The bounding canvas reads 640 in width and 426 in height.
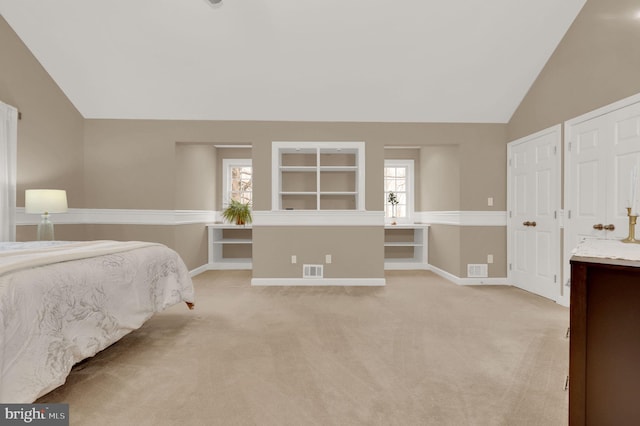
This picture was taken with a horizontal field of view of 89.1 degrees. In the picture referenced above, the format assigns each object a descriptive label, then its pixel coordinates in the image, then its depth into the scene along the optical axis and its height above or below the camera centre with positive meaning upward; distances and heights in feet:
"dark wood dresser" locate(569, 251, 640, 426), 3.82 -1.61
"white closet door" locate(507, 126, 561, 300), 12.76 -0.16
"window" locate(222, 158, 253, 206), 21.72 +1.95
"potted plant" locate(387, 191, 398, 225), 20.84 +0.53
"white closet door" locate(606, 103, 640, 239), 9.40 +1.48
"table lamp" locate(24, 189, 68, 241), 11.56 +0.15
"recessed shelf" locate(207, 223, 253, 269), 19.94 -2.42
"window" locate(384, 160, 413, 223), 21.07 +1.38
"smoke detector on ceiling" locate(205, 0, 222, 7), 10.26 +6.60
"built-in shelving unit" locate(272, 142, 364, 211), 17.74 +1.56
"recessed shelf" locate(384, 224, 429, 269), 19.70 -2.42
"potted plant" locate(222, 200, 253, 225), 20.06 -0.26
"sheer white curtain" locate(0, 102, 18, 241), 11.45 +1.39
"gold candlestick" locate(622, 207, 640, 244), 6.06 -0.37
